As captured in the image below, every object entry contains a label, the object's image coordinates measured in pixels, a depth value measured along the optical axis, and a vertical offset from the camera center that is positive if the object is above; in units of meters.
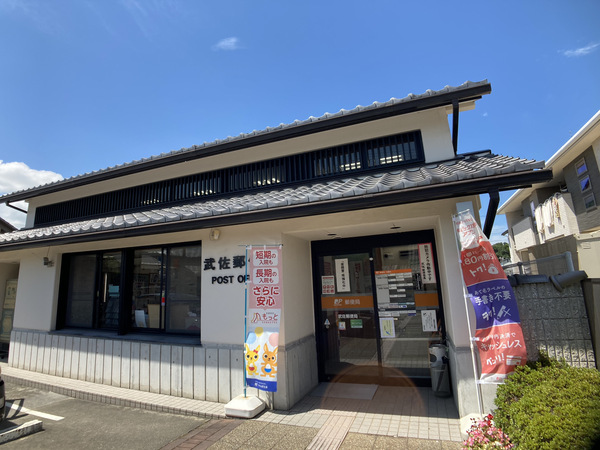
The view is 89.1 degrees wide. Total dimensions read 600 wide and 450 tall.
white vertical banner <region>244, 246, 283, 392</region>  5.09 -0.56
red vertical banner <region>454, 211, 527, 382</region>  3.60 -0.42
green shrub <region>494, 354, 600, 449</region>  2.50 -1.25
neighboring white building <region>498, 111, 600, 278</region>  11.37 +2.96
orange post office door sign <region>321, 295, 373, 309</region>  6.46 -0.46
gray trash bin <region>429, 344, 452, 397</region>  5.37 -1.67
